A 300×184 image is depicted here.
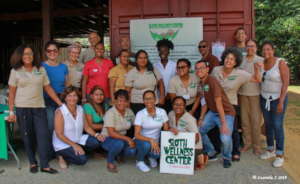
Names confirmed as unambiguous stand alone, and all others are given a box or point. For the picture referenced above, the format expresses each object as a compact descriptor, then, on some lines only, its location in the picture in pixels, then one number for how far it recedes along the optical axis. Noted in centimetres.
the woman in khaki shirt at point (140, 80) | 364
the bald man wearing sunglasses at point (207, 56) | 404
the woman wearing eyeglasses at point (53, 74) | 351
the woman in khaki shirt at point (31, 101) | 314
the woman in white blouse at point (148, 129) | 335
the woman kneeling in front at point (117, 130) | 338
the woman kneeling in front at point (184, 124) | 337
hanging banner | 457
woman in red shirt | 387
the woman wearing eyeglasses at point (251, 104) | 379
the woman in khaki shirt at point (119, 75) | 383
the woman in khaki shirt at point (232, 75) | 344
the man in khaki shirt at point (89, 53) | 435
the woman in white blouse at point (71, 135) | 337
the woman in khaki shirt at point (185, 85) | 362
